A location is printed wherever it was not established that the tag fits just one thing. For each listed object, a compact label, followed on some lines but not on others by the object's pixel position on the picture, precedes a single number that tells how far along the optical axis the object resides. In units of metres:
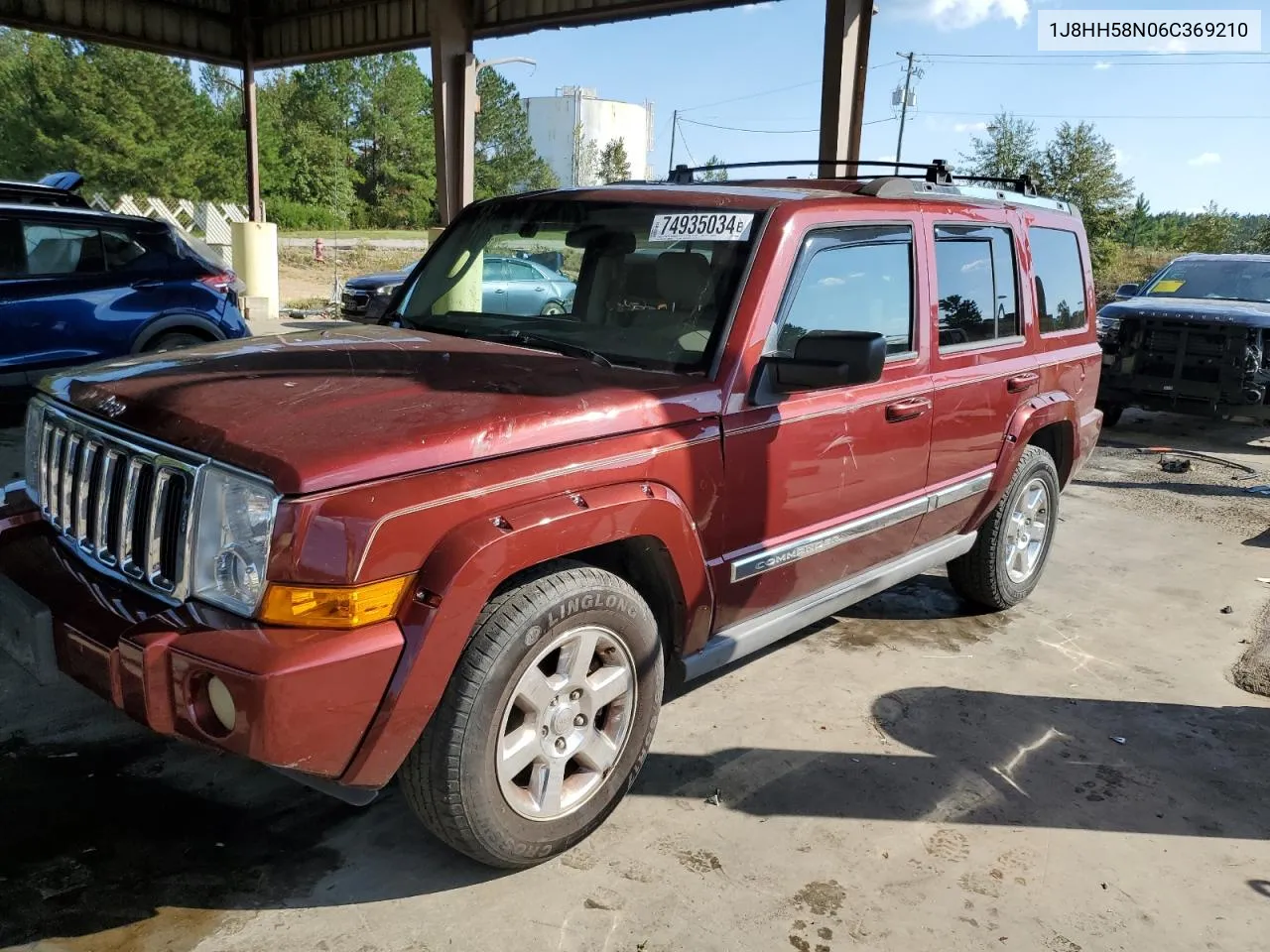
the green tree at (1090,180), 32.22
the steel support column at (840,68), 8.68
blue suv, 6.79
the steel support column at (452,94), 11.64
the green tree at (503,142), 75.31
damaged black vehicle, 8.88
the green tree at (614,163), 83.62
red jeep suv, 2.22
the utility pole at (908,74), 50.00
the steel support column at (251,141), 15.37
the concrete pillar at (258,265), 16.67
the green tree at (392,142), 66.81
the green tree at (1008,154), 33.50
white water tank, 92.31
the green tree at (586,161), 82.19
